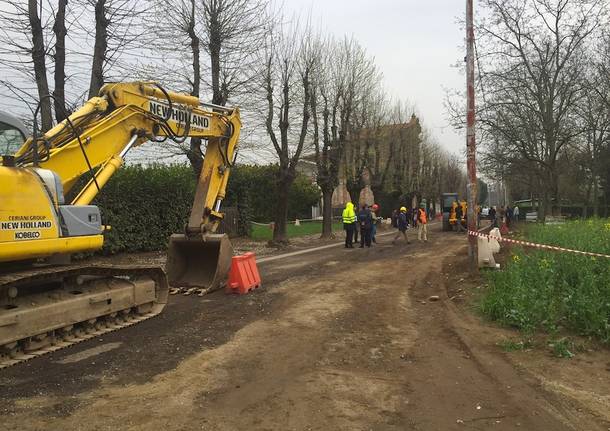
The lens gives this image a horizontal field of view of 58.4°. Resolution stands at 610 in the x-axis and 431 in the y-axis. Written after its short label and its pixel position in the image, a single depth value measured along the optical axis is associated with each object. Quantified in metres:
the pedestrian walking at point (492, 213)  38.62
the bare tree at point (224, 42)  18.92
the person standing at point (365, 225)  20.62
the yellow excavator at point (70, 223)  5.55
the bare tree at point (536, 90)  27.16
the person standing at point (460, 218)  32.22
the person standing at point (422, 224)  23.08
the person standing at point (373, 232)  21.52
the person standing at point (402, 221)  22.58
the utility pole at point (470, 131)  12.98
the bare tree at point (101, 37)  14.55
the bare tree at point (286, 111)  21.95
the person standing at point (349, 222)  20.59
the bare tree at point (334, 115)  25.70
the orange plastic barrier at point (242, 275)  9.87
